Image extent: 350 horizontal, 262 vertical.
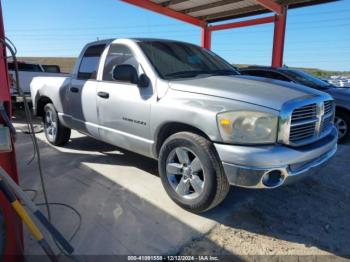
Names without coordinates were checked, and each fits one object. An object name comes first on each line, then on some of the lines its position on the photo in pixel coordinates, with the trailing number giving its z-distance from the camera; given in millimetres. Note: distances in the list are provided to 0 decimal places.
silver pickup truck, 2492
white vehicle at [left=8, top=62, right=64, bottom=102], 8753
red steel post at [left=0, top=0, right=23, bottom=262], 1959
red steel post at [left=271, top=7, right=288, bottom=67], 11570
